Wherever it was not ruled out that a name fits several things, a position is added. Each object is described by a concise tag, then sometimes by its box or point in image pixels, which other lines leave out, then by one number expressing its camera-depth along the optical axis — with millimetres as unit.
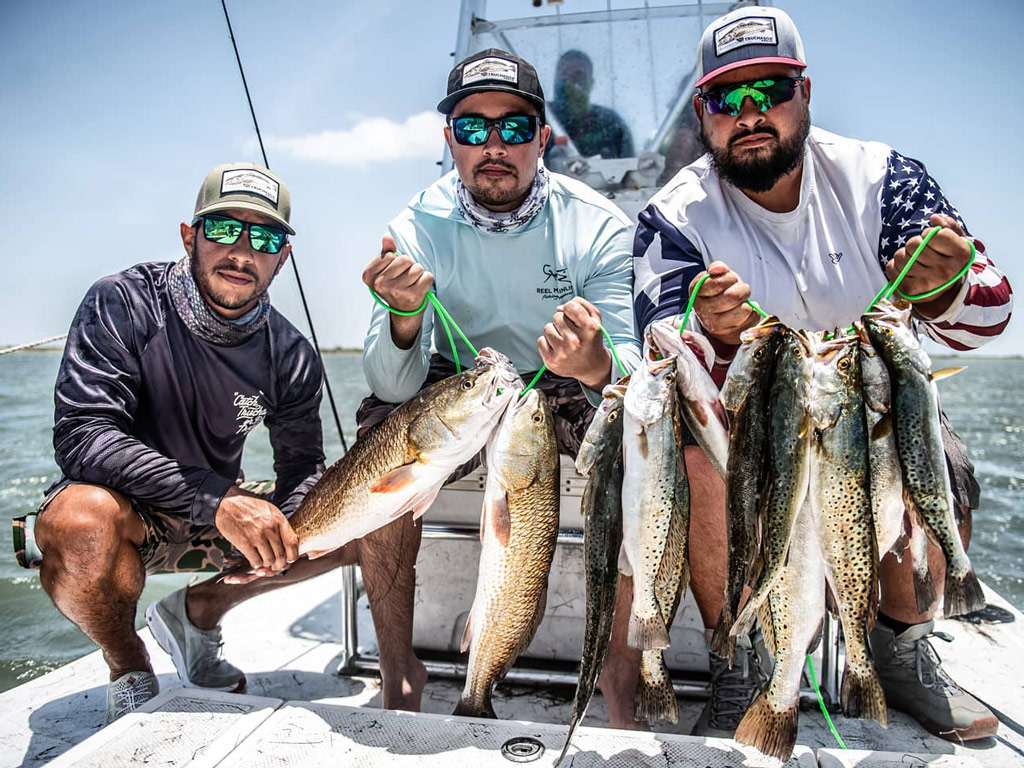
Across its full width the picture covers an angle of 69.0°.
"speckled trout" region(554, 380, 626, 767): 1980
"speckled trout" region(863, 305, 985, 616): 1764
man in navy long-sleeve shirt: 2656
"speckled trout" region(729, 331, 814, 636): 1794
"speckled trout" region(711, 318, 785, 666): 1850
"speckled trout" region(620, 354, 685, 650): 1871
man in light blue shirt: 2822
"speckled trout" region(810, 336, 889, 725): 1771
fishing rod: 3791
